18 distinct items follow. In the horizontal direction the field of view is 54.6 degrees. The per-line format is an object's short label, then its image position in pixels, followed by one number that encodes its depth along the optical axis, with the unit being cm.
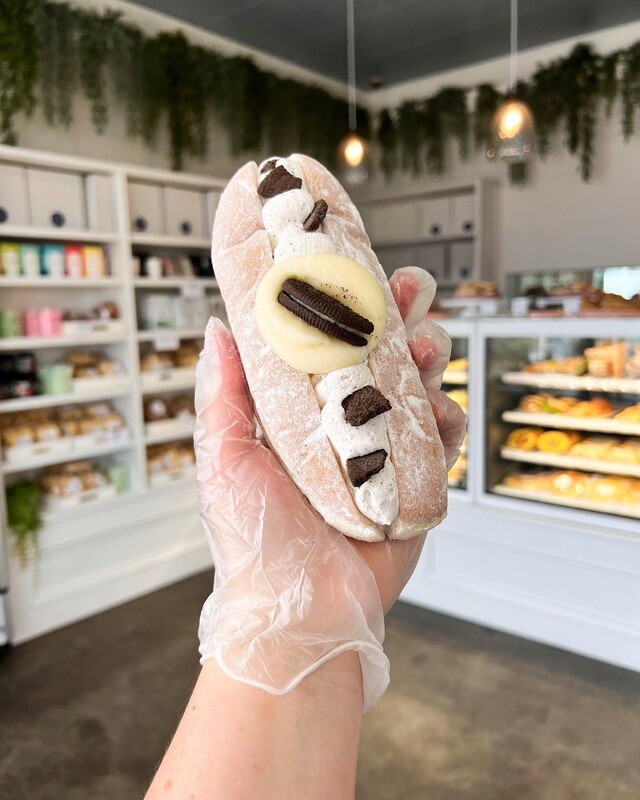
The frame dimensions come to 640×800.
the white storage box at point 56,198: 330
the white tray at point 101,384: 349
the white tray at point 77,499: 340
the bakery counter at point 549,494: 272
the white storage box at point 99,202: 350
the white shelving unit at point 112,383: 327
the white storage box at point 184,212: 389
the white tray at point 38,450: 320
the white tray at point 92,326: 340
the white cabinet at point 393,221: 538
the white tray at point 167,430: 384
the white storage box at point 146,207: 369
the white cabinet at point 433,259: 523
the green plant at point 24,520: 317
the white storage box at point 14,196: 315
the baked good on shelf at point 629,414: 272
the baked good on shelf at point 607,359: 275
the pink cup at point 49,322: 334
